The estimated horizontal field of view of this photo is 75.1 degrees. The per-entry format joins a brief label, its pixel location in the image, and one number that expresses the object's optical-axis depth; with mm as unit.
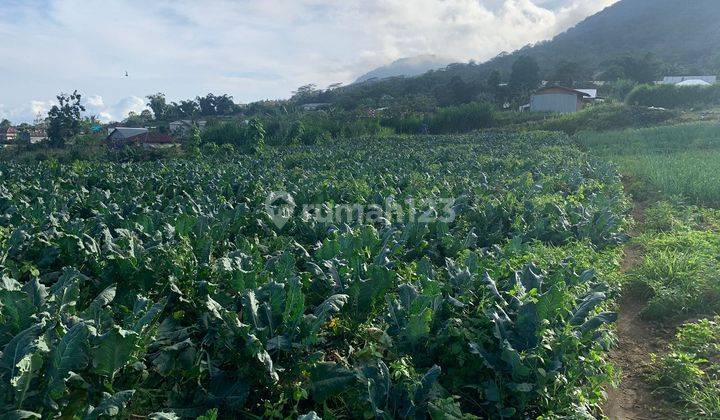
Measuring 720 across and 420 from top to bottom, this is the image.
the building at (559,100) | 40812
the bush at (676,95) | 35688
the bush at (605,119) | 29891
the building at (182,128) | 36906
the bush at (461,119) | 35906
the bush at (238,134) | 24734
